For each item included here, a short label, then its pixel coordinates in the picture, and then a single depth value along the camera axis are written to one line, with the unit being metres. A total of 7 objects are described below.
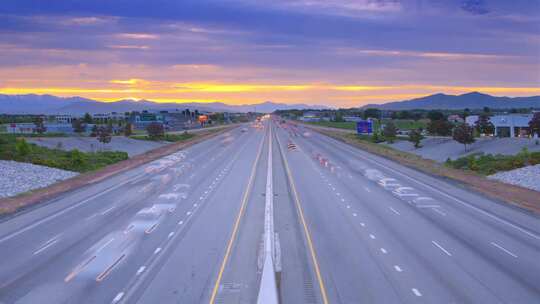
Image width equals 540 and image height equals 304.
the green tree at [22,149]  55.84
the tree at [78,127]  123.64
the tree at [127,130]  108.31
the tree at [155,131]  102.22
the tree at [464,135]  68.88
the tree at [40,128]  115.96
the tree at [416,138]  82.94
